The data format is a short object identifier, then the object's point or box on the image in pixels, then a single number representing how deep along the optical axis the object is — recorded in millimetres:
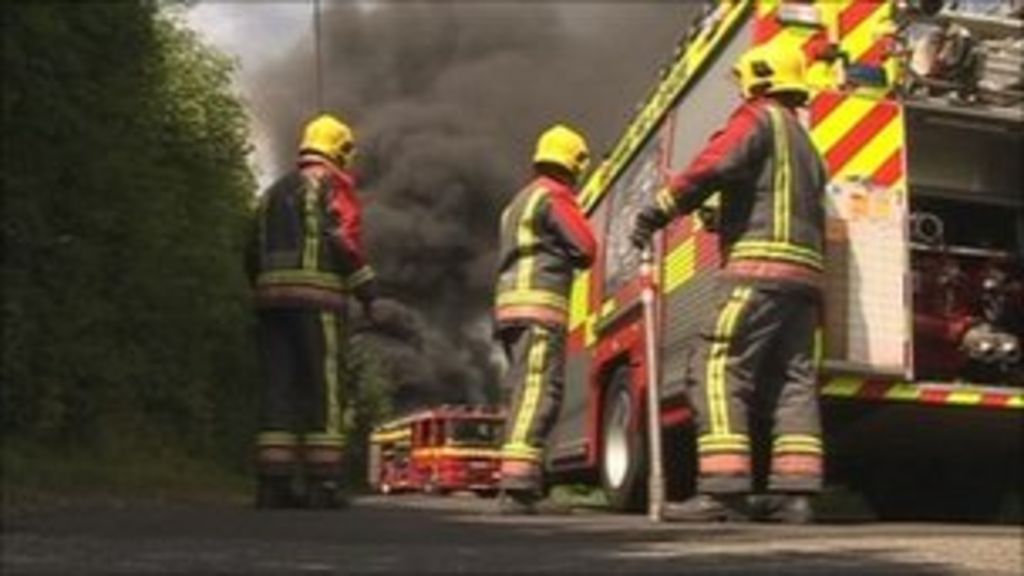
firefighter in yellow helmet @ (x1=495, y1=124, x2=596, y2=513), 7352
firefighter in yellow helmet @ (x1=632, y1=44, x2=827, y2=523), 6340
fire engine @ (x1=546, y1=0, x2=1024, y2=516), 7156
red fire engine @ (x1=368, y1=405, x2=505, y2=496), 23484
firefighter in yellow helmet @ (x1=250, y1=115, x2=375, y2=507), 7812
